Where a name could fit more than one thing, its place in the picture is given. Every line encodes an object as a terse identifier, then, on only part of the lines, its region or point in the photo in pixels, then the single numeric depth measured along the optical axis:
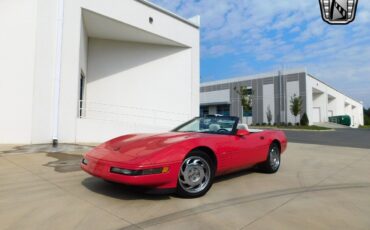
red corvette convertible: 3.13
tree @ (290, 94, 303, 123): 38.66
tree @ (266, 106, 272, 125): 43.12
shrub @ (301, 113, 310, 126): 38.22
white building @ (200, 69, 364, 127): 41.90
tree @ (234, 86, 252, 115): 42.44
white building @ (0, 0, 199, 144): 8.51
